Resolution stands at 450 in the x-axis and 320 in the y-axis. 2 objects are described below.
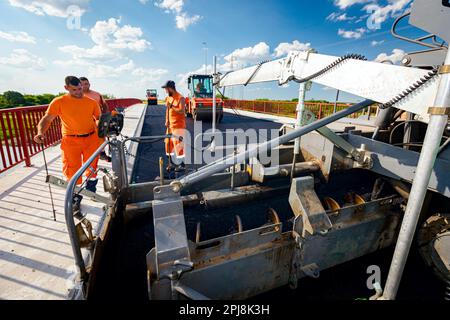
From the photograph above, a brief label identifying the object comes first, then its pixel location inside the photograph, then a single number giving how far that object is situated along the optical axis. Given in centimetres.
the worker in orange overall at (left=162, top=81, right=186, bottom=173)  470
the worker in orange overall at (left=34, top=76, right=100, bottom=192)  300
